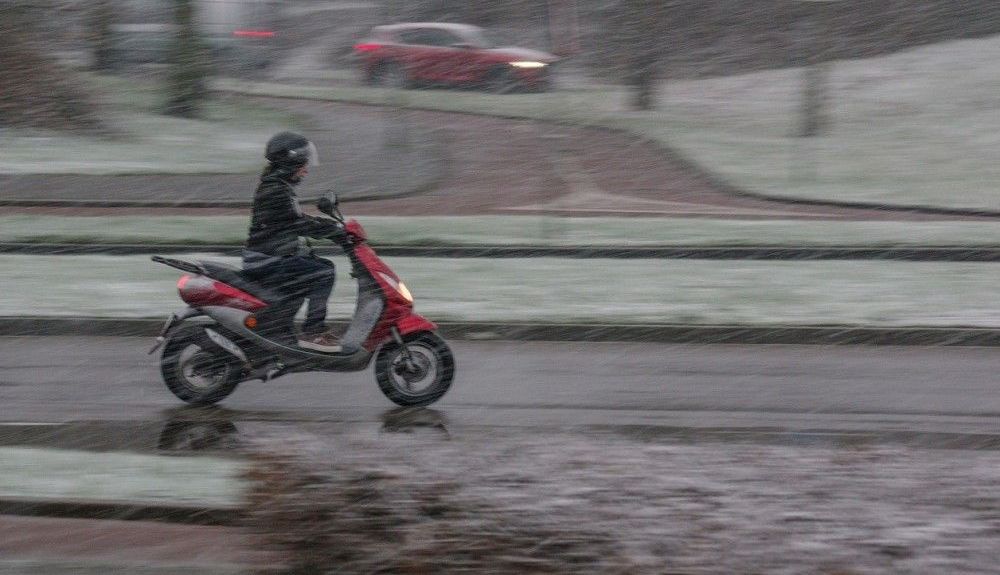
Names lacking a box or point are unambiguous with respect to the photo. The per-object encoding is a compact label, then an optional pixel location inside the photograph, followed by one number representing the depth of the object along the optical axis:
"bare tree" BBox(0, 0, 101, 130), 49.09
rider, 16.41
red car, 63.06
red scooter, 16.41
